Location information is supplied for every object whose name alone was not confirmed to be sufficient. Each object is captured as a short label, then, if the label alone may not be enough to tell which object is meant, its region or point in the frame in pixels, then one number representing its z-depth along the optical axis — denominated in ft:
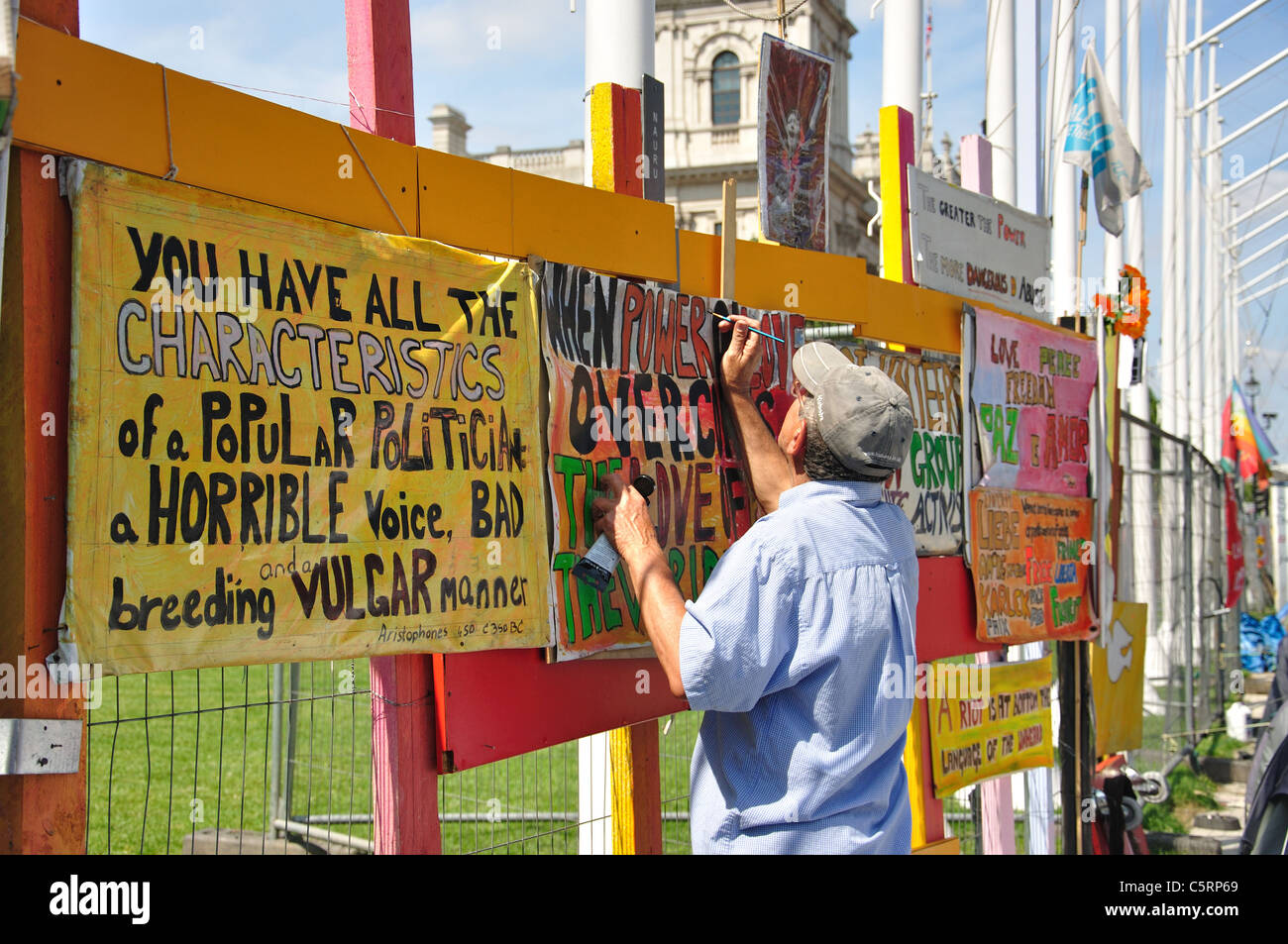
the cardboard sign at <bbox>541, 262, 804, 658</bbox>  11.60
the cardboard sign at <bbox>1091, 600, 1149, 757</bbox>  22.18
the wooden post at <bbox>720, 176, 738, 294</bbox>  12.74
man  8.30
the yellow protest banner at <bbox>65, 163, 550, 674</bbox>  8.28
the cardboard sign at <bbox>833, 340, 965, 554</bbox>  16.85
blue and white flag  23.67
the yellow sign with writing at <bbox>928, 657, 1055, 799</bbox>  18.07
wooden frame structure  7.95
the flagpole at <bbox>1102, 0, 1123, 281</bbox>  43.45
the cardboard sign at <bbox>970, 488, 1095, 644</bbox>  18.54
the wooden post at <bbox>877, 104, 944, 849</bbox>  17.65
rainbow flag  70.44
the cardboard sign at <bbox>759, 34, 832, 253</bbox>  15.10
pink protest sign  18.79
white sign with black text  17.81
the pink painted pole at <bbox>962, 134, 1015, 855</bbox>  21.48
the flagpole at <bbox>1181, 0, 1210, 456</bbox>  75.97
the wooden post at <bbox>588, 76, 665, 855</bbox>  13.39
